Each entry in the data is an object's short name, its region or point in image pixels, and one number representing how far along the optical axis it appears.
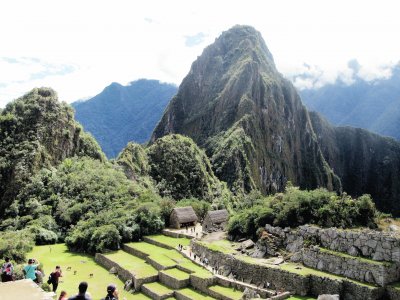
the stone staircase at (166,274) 26.59
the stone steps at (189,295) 26.01
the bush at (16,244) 32.94
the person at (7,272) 15.05
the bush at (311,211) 27.09
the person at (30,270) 15.51
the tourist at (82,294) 9.40
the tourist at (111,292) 9.97
